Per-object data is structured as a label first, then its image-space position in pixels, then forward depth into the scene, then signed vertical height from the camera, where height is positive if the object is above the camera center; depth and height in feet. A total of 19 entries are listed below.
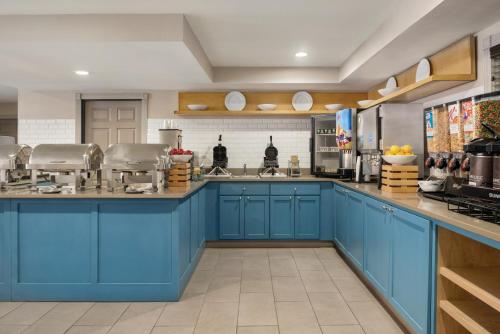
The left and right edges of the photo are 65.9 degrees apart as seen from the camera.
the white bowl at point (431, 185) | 10.09 -0.45
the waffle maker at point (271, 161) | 20.05 +0.29
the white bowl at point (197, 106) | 19.92 +3.10
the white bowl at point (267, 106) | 19.77 +3.11
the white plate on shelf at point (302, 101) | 20.44 +3.50
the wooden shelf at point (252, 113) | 19.88 +2.80
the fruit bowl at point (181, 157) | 13.33 +0.31
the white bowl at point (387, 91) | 15.01 +3.05
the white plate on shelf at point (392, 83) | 16.57 +3.70
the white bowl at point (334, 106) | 19.77 +3.14
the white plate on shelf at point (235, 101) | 20.47 +3.48
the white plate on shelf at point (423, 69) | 13.50 +3.52
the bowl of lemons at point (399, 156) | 10.87 +0.33
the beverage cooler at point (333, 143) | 17.07 +1.15
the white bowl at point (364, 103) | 16.58 +2.88
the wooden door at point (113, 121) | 21.20 +2.46
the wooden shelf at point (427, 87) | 11.05 +2.55
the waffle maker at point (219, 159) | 20.17 +0.38
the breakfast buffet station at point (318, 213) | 7.28 -1.36
